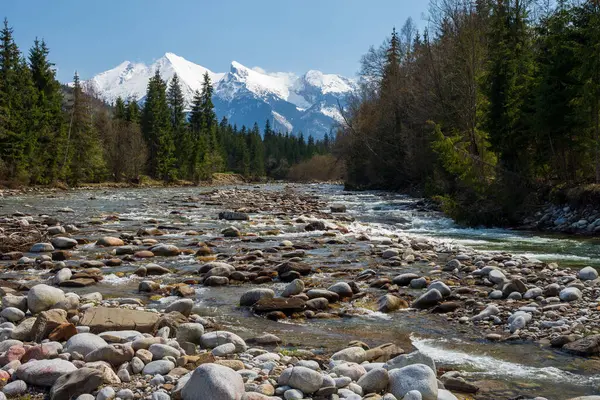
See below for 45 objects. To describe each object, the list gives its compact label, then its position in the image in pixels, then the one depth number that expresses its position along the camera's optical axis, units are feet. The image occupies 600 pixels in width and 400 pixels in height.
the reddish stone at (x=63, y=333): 15.43
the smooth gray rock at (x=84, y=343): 14.14
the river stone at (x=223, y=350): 15.35
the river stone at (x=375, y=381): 12.54
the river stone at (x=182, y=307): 20.56
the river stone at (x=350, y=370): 13.40
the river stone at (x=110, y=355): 13.58
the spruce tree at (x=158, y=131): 195.42
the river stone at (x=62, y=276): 26.84
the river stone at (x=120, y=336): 15.37
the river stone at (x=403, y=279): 27.12
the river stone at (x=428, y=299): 22.68
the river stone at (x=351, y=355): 15.02
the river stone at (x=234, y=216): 63.57
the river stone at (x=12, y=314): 18.66
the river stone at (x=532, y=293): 23.07
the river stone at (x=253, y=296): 23.13
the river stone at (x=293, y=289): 24.32
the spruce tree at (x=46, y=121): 133.69
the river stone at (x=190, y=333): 16.71
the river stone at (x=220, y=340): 15.98
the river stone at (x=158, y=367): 13.20
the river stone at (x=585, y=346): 16.07
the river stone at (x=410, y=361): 13.58
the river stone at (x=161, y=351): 14.25
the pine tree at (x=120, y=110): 204.72
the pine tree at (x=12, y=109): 120.78
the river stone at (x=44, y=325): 15.78
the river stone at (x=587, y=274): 26.18
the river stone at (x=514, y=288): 23.67
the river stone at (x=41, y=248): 37.58
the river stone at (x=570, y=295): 22.17
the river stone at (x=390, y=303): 22.38
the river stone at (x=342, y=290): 24.43
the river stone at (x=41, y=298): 19.79
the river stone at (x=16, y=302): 20.13
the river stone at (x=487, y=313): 20.44
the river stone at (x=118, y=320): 16.88
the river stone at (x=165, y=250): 36.99
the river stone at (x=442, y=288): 23.72
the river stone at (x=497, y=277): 26.08
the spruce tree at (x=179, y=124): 207.72
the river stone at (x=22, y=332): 15.87
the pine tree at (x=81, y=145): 148.66
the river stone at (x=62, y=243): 39.19
